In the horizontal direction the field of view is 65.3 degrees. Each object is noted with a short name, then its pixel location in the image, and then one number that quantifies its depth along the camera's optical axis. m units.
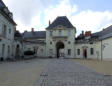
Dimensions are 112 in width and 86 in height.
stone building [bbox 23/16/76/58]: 24.29
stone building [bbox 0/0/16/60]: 11.76
